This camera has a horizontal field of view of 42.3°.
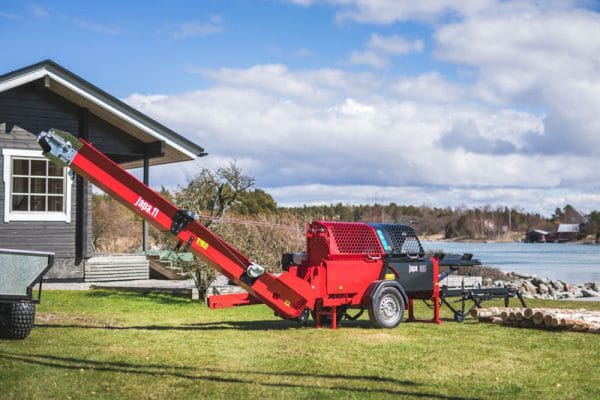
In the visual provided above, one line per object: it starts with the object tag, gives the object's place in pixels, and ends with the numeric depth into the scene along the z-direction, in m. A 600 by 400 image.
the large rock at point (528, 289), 28.02
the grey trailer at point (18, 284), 9.95
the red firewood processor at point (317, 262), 10.99
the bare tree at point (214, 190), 19.83
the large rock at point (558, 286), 29.25
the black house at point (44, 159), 18.58
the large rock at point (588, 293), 26.84
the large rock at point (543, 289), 28.48
